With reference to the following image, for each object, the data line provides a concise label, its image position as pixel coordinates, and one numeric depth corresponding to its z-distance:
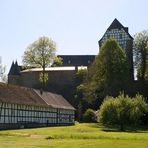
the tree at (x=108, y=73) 90.81
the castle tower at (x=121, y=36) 109.81
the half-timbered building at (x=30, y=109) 61.06
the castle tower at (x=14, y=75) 126.06
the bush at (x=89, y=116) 88.81
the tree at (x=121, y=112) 66.19
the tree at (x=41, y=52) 101.00
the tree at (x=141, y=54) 101.44
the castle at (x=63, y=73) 110.75
